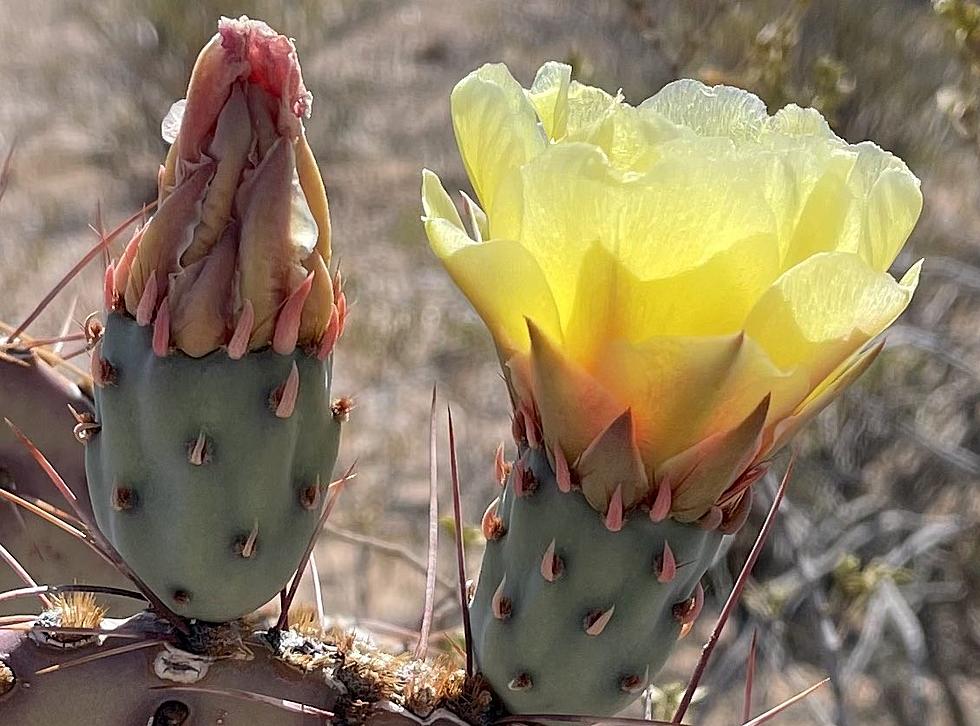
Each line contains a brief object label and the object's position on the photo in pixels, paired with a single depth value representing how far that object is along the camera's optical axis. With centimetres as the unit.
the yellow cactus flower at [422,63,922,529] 27
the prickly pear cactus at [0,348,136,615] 37
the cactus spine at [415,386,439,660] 32
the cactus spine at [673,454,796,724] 31
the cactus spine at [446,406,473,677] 30
